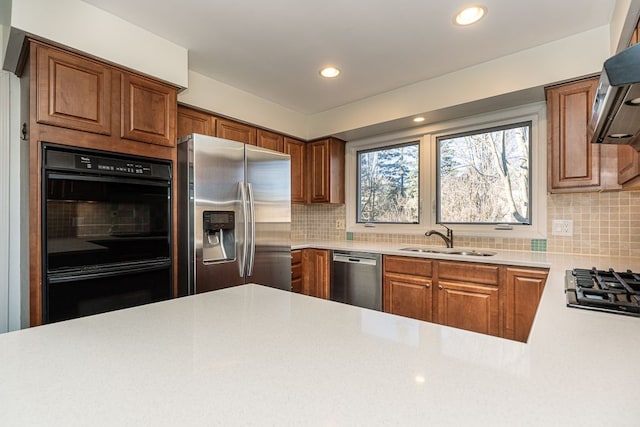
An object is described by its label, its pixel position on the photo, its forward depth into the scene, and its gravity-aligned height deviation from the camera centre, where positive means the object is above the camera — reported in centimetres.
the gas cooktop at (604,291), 102 -29
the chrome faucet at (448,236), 303 -23
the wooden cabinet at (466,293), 214 -60
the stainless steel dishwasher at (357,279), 289 -62
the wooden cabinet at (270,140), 332 +77
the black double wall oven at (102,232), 170 -11
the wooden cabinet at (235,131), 294 +78
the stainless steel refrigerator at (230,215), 220 -1
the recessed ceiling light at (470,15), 190 +119
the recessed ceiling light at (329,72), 264 +118
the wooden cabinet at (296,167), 364 +52
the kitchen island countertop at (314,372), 48 -30
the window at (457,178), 270 +34
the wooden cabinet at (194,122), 265 +78
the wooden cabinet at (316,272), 326 -61
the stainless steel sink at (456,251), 267 -34
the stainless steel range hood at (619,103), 71 +32
